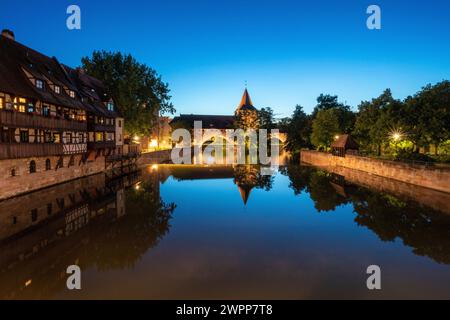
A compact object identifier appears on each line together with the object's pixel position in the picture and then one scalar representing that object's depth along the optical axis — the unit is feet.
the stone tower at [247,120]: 270.22
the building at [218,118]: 390.01
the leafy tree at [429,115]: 104.32
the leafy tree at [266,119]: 266.16
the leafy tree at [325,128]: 187.83
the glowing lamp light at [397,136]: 118.93
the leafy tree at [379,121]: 119.55
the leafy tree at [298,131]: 229.04
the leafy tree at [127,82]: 144.05
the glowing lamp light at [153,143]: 266.08
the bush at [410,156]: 101.45
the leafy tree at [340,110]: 198.20
